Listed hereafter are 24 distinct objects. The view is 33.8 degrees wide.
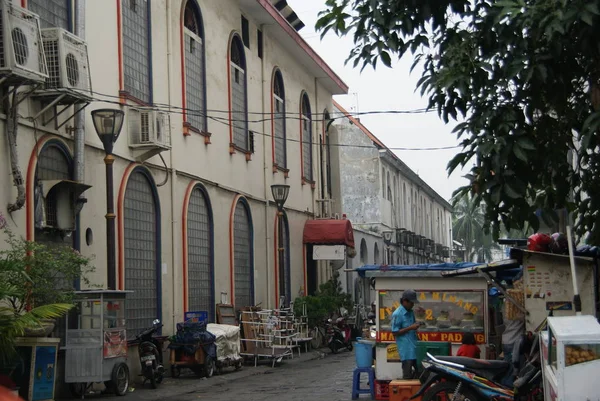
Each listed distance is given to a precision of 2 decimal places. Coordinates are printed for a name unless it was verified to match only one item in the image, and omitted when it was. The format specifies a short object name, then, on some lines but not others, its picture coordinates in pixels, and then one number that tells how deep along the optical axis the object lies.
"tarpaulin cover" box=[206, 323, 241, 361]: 20.62
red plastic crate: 15.00
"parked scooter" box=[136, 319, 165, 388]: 17.28
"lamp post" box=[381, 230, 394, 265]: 47.34
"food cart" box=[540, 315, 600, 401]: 8.60
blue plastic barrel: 15.72
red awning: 31.70
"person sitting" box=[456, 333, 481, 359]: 13.88
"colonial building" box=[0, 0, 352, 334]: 15.53
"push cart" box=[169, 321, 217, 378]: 19.39
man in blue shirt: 14.09
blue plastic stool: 15.35
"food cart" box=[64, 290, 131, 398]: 15.30
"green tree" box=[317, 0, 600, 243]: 8.99
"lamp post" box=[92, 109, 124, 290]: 16.48
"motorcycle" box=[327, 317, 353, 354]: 28.39
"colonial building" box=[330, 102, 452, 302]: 42.04
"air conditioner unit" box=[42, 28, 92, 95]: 15.38
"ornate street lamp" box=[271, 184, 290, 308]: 27.12
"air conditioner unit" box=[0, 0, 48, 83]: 13.95
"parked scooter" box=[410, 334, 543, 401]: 11.22
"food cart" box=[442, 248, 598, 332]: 12.86
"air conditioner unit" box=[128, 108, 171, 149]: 19.19
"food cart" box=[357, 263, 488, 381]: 14.97
